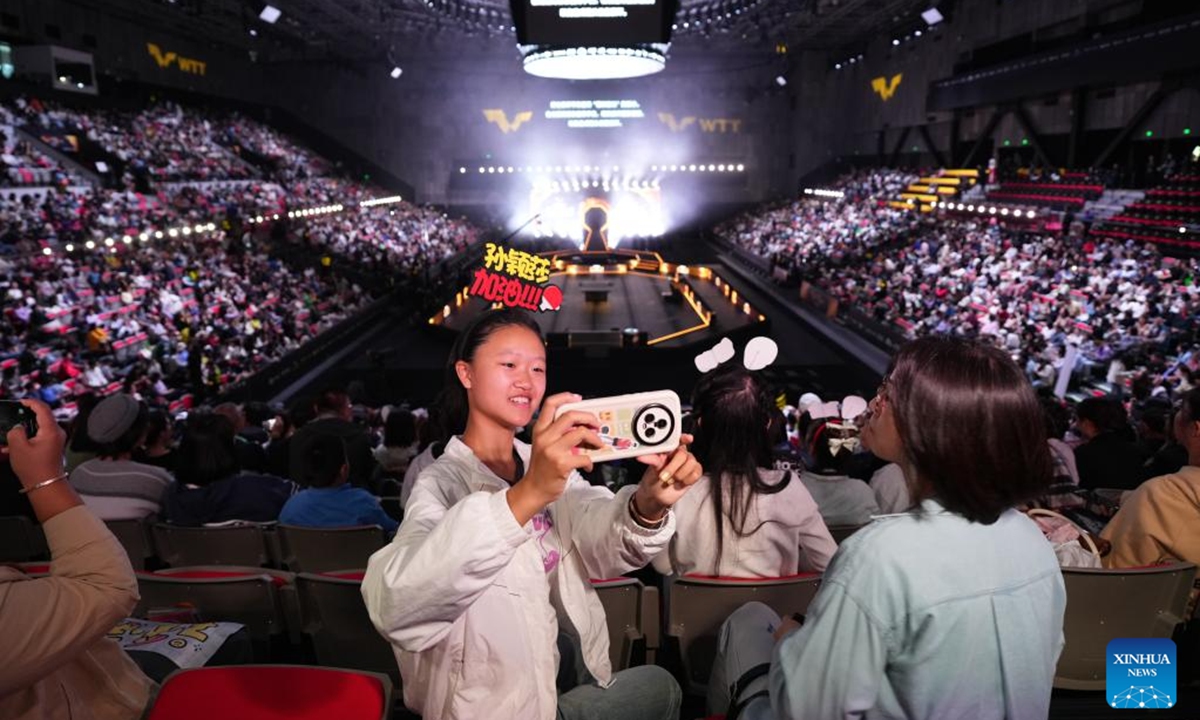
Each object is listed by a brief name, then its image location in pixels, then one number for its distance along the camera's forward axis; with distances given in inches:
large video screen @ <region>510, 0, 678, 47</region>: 537.6
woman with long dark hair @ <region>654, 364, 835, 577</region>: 113.5
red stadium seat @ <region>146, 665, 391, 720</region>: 76.4
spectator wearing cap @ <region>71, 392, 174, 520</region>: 166.1
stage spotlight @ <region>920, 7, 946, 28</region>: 914.6
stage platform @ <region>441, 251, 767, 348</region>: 679.7
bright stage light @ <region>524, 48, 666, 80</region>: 780.0
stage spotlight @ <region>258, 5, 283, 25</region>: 899.4
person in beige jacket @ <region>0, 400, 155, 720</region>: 64.3
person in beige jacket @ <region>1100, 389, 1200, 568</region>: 117.2
